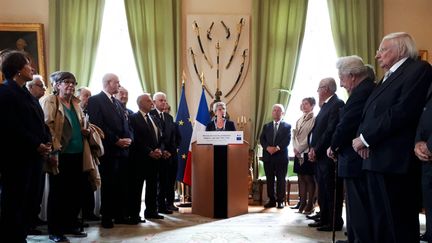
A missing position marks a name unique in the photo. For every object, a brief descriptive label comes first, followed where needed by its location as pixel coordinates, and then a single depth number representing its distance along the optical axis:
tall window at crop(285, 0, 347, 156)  8.09
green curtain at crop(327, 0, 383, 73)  7.82
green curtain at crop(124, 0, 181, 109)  7.71
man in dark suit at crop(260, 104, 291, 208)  6.54
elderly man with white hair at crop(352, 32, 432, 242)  2.73
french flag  6.55
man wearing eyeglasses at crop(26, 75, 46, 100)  4.36
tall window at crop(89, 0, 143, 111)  7.93
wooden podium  5.38
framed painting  7.49
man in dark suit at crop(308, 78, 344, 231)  4.34
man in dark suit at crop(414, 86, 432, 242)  2.47
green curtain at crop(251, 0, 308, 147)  7.76
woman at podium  6.13
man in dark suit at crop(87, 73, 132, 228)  4.59
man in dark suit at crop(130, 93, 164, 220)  5.11
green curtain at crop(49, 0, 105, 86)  7.60
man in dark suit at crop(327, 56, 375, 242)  3.24
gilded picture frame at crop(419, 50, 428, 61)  7.81
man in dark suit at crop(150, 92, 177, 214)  5.68
